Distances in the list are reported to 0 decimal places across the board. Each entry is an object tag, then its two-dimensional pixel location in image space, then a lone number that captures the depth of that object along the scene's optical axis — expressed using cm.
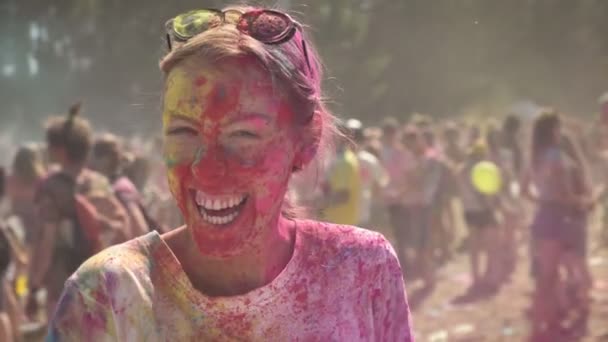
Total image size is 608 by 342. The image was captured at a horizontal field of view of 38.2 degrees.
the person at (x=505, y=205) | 938
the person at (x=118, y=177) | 502
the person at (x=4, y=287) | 532
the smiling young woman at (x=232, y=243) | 146
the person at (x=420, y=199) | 932
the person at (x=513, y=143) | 950
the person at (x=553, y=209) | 710
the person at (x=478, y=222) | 904
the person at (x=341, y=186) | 685
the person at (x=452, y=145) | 1081
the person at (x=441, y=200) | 941
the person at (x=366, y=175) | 766
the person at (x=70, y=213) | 491
